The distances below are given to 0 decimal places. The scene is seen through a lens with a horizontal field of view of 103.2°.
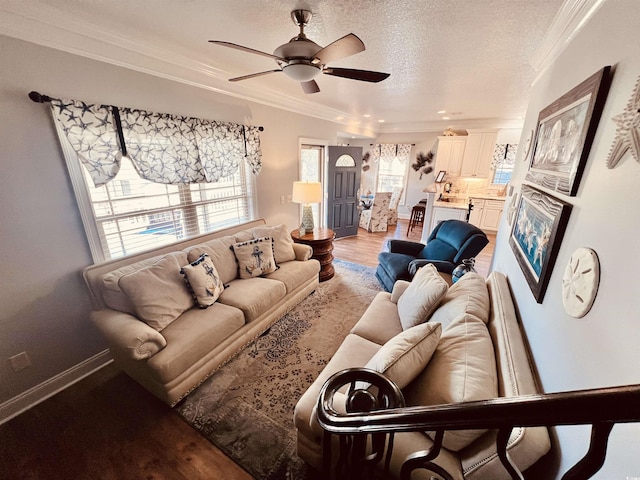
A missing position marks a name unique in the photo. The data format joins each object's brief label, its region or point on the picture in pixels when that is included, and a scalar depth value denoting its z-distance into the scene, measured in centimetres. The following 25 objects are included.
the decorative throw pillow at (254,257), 285
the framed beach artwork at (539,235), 113
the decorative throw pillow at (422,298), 180
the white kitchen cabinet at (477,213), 607
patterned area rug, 156
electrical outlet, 181
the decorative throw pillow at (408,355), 121
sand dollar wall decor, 82
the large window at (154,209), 226
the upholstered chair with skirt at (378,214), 609
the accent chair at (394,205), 683
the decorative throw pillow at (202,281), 225
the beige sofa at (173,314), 177
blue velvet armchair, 284
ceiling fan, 148
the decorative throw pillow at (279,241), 323
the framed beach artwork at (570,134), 98
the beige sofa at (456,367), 96
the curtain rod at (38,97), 170
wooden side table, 364
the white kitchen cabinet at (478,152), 552
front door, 531
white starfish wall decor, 71
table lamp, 354
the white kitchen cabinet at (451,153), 584
